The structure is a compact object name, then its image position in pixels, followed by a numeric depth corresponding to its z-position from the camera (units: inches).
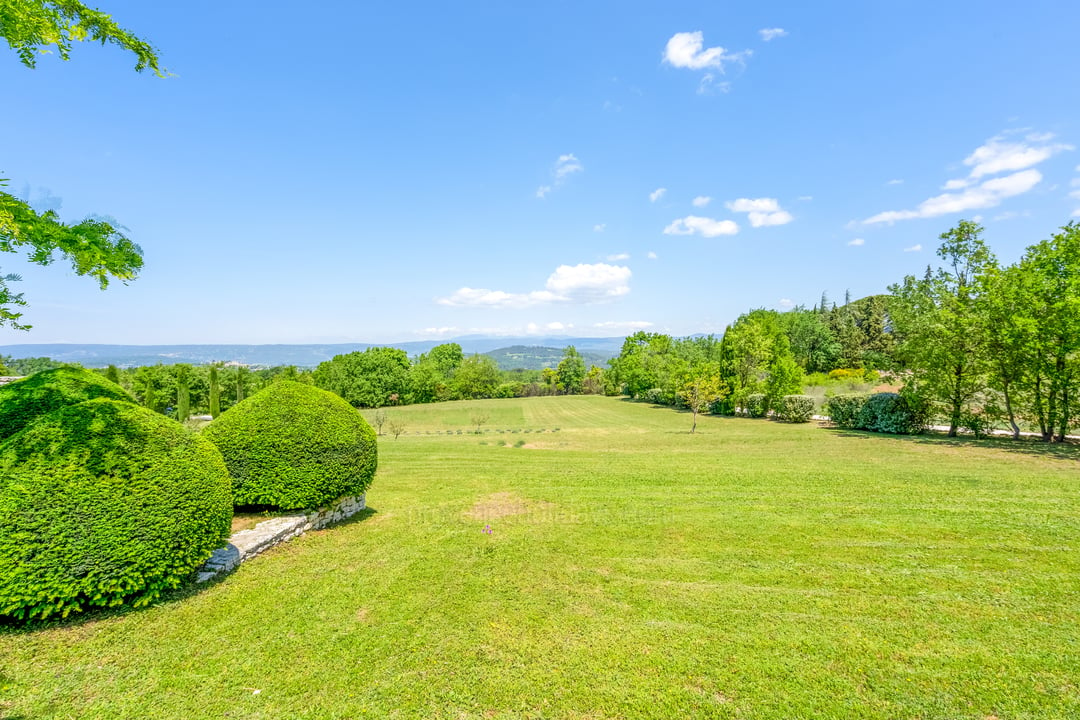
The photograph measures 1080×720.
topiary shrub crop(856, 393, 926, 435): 806.5
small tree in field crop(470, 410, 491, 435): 1197.0
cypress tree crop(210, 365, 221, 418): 1323.8
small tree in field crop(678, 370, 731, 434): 1056.2
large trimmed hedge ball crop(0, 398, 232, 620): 171.0
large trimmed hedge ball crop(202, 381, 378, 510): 297.0
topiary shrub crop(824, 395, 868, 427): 904.9
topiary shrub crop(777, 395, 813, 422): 1089.4
